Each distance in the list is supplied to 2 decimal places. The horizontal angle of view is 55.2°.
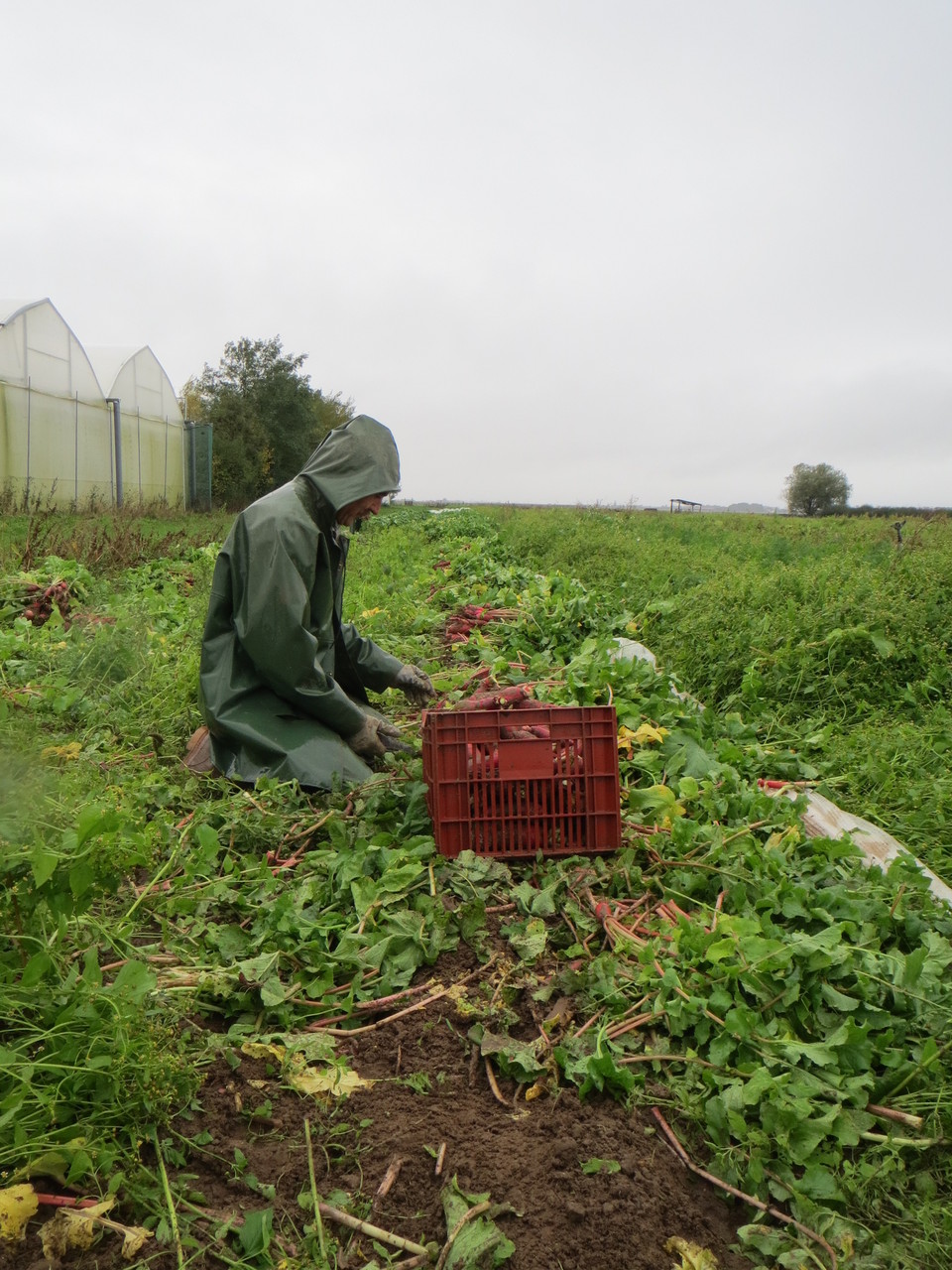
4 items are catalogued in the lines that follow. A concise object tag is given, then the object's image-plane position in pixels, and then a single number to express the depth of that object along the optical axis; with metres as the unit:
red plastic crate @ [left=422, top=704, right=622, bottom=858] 2.97
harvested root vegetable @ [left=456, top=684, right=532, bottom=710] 3.90
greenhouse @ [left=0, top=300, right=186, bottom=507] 15.15
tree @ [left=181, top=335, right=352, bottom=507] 32.54
